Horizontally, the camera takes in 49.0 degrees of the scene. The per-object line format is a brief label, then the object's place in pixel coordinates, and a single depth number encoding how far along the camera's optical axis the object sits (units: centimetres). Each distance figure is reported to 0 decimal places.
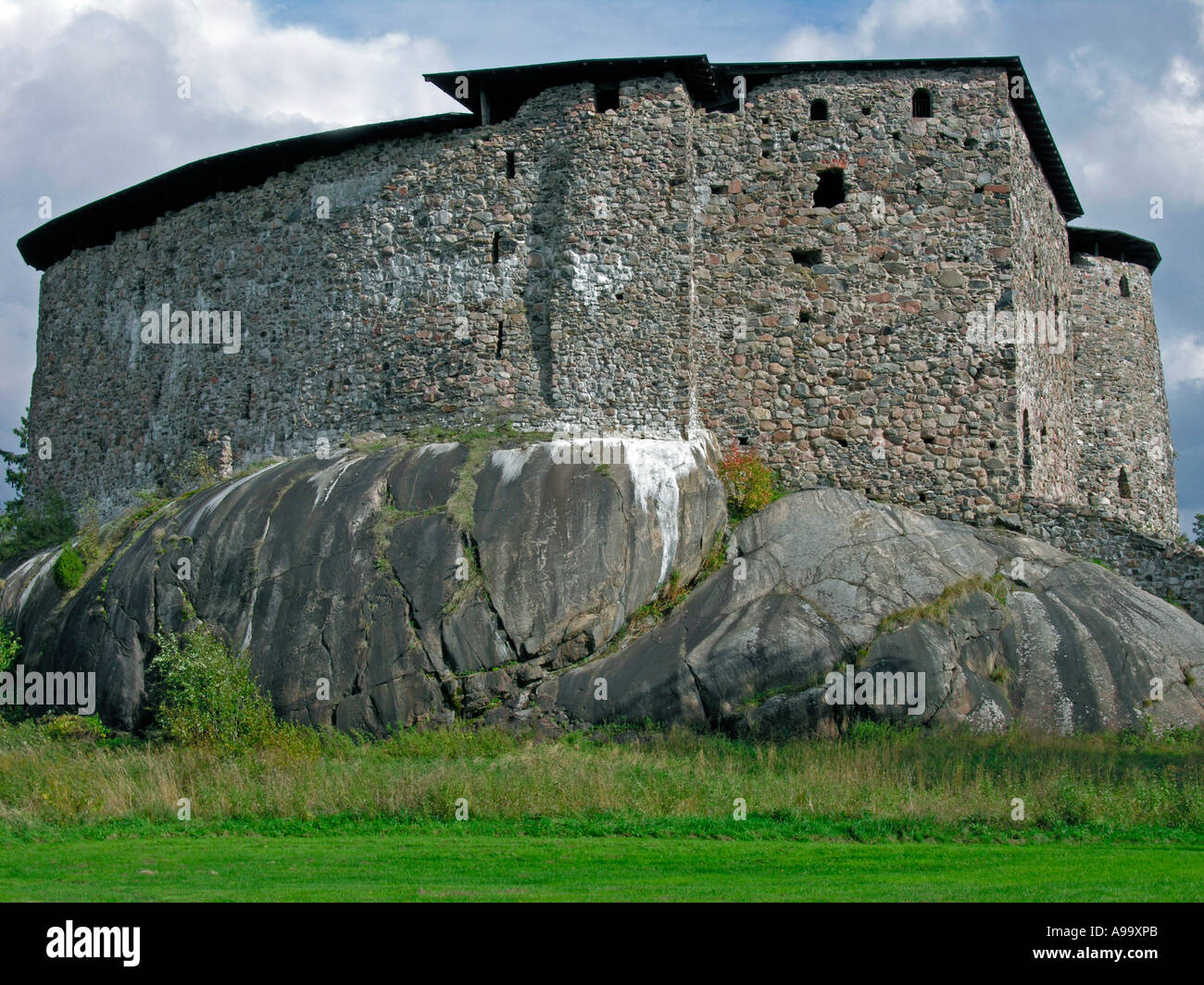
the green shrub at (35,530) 3728
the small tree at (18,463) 4591
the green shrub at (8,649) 2870
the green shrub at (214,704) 2434
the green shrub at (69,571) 2961
